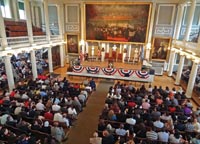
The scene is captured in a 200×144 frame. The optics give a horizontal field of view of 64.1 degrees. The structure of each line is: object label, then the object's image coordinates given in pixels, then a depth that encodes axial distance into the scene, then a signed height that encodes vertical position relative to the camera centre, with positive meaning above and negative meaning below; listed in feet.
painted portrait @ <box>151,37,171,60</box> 56.30 -4.89
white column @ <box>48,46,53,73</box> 52.70 -9.87
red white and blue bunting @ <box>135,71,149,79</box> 45.11 -11.36
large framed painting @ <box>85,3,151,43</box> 55.18 +3.87
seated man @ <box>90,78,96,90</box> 39.10 -12.73
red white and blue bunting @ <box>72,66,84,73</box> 49.03 -11.19
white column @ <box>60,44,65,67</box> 62.16 -9.09
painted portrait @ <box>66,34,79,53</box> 63.75 -4.24
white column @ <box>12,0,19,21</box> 56.32 +7.00
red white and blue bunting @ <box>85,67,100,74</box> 48.19 -11.18
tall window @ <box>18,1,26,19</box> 61.77 +7.64
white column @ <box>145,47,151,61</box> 57.37 -7.07
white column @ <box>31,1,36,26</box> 68.65 +7.81
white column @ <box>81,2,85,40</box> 58.86 +4.21
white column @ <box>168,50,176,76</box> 53.88 -9.80
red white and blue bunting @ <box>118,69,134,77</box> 46.31 -11.34
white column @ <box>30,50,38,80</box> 44.01 -9.39
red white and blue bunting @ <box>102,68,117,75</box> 47.54 -11.26
